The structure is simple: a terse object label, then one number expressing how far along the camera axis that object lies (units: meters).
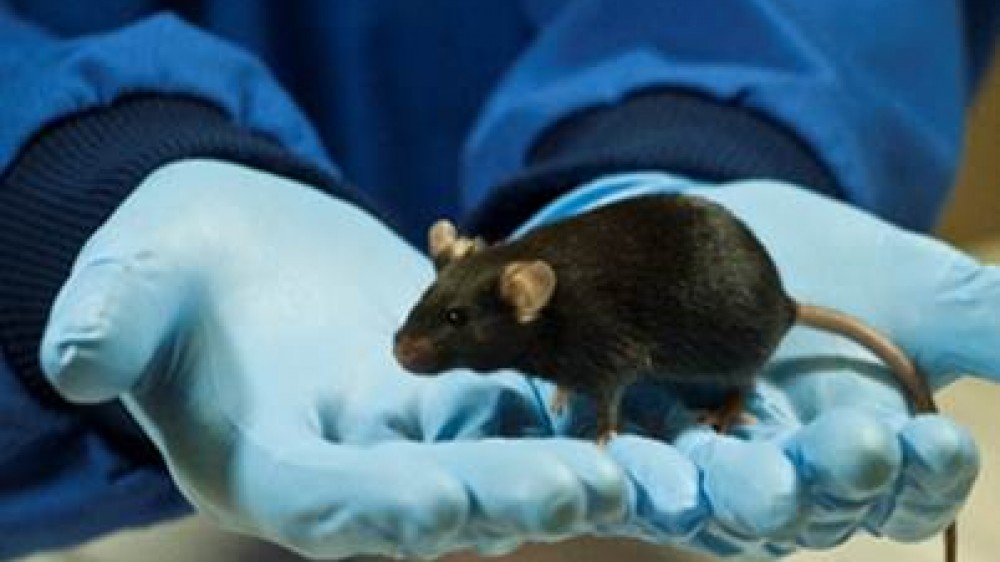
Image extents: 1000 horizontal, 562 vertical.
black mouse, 0.94
